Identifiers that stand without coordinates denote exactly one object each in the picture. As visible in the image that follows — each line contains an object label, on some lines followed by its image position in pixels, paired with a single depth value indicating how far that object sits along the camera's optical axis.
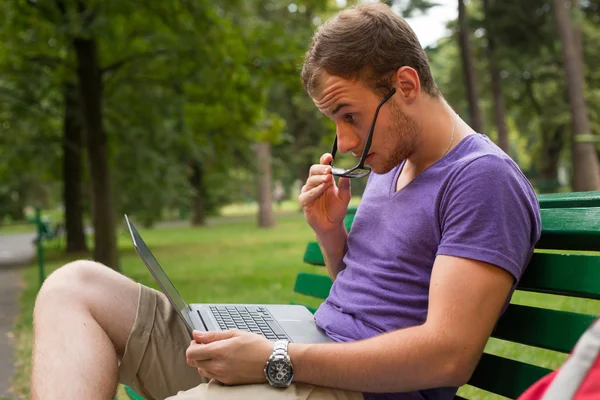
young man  1.82
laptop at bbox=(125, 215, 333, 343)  2.20
